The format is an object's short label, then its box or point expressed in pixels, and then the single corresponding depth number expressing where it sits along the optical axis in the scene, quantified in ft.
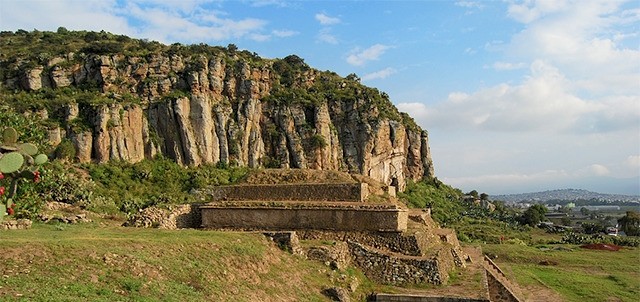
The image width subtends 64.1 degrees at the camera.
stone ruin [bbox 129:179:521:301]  53.83
